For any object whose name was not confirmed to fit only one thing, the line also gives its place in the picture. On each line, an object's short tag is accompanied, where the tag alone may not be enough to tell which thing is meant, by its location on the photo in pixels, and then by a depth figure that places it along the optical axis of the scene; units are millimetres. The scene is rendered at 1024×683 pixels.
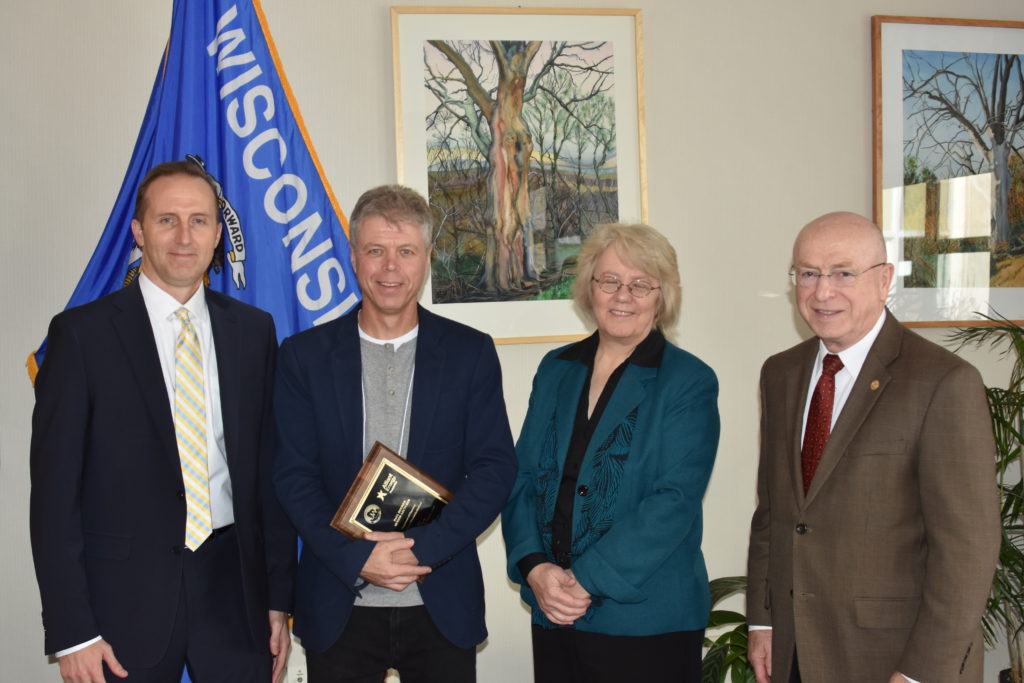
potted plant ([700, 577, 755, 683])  3006
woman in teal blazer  2104
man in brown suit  1763
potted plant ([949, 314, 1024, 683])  2973
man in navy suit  1928
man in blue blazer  2094
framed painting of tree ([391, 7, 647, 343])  3330
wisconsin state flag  2941
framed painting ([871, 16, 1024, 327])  3641
